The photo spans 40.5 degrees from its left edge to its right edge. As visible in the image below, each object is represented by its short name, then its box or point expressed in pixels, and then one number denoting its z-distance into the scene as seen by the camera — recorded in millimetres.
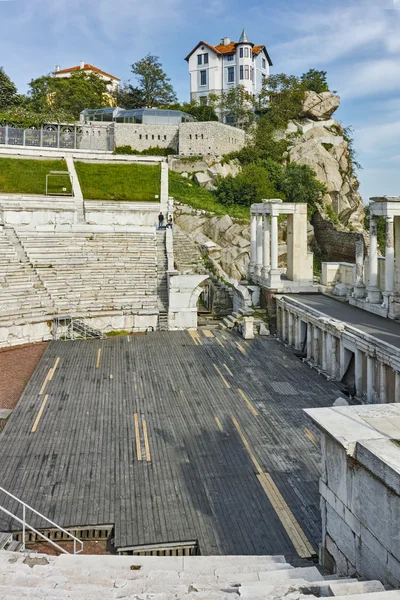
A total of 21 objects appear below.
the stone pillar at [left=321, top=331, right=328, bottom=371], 19984
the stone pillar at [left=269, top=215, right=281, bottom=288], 27562
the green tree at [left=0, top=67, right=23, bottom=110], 61000
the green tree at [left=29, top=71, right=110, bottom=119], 63788
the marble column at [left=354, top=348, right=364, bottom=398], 17438
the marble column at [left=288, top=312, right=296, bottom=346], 24384
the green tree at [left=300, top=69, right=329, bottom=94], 66612
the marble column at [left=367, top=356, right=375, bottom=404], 16650
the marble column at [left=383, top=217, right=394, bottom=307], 20688
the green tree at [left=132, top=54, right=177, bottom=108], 68375
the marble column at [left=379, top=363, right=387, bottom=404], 15852
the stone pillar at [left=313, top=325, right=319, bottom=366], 21002
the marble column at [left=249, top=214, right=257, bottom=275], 32500
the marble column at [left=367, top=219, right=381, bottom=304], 22422
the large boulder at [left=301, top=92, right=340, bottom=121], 62125
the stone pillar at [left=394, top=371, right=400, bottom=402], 15019
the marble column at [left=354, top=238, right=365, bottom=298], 23844
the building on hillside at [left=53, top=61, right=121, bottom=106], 88062
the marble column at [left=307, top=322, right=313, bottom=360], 21688
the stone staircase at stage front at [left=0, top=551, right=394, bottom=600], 5699
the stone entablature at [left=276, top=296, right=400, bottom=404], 15805
